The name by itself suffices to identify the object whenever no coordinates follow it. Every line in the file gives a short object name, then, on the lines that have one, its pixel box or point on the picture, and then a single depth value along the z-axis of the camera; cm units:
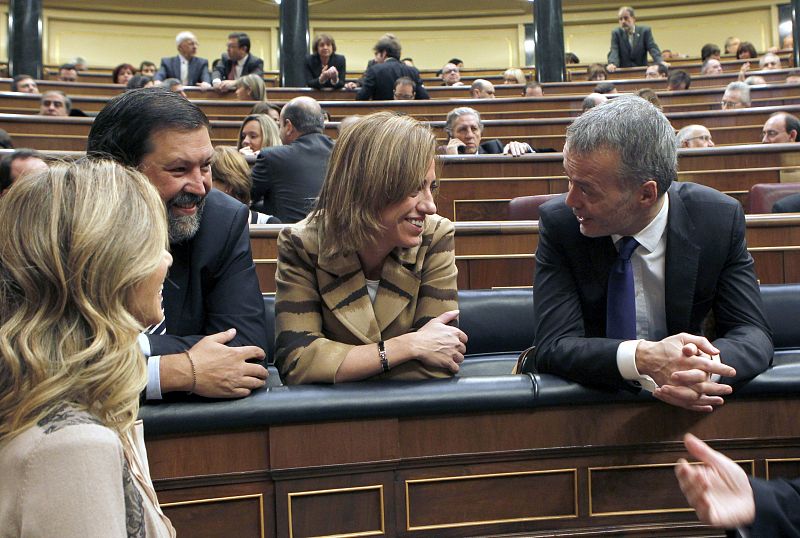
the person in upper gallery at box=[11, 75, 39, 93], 661
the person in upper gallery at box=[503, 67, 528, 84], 855
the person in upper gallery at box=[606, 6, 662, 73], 894
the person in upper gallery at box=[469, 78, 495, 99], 708
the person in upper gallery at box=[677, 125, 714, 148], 447
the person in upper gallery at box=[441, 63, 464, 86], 859
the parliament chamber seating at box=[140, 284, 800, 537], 122
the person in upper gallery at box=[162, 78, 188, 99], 612
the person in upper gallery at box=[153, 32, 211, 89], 755
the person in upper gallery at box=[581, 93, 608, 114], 515
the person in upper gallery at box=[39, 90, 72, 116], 552
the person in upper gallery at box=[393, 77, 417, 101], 653
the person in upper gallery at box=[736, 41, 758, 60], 919
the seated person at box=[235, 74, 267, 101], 614
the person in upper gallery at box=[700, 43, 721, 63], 843
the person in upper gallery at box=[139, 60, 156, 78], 879
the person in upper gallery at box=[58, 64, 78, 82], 816
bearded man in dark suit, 152
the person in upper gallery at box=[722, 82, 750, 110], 586
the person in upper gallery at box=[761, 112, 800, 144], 459
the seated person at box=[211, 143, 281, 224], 307
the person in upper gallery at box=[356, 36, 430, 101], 671
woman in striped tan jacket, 154
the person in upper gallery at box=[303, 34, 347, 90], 723
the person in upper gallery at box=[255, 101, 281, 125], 490
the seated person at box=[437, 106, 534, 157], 467
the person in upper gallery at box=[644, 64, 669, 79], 781
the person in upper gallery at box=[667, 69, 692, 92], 687
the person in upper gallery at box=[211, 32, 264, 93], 735
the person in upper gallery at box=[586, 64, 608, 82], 797
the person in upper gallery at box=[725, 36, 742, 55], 1023
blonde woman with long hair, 73
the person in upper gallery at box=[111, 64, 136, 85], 803
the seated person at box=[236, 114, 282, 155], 423
